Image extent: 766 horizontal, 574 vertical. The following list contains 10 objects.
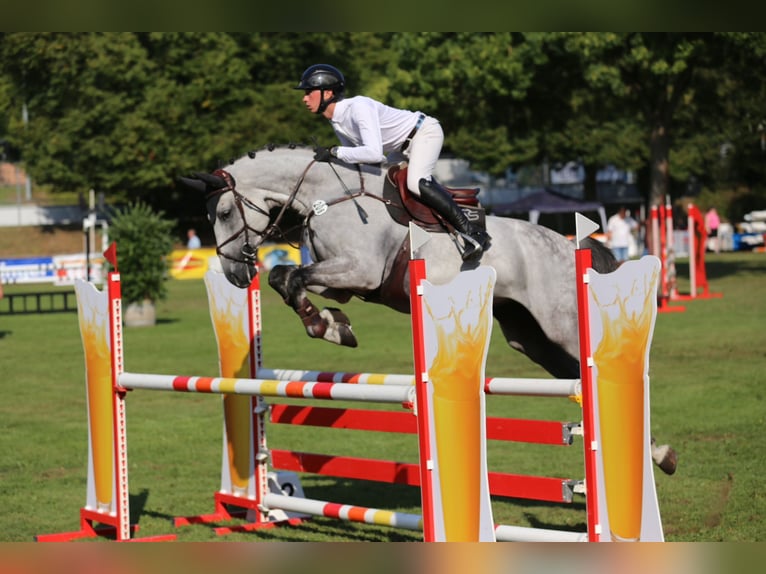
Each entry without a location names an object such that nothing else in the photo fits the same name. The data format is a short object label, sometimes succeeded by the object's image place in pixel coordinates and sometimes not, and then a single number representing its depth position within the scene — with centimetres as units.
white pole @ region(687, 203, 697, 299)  4381
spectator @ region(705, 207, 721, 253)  8557
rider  1316
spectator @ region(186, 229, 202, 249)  8819
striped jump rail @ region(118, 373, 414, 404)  1134
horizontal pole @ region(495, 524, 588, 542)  1123
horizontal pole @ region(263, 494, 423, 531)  1209
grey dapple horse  1327
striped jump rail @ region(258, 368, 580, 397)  1097
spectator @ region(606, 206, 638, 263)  6744
